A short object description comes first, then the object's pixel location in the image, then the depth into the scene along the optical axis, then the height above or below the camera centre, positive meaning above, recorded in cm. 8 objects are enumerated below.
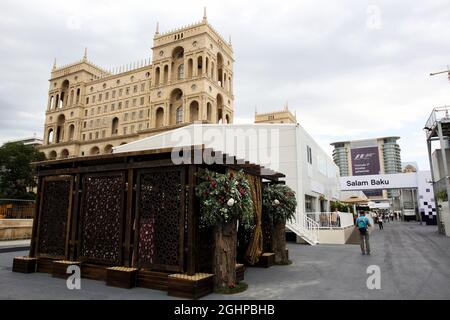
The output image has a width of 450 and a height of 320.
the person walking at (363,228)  1087 -61
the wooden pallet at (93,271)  673 -139
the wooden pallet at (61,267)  700 -134
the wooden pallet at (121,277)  604 -136
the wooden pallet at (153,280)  593 -140
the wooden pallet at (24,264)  757 -137
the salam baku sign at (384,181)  3189 +332
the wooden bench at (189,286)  531 -136
